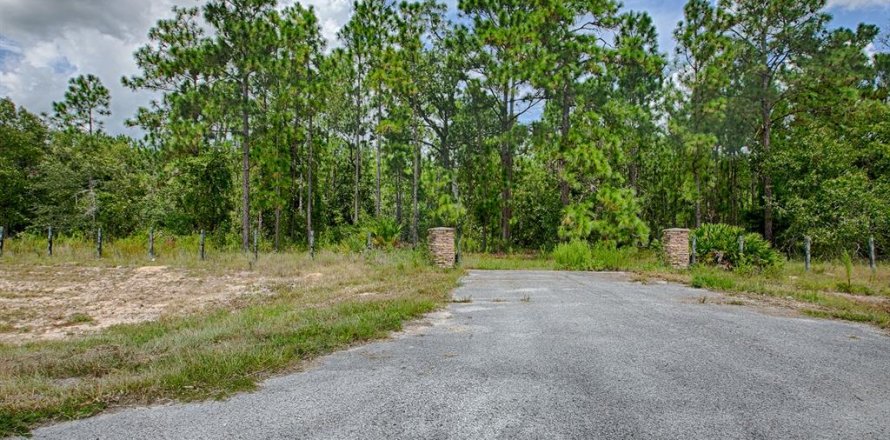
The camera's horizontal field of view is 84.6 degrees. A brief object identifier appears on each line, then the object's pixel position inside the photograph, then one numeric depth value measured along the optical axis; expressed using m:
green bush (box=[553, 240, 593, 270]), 15.89
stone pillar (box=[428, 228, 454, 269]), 14.32
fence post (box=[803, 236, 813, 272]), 14.13
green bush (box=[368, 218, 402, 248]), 18.78
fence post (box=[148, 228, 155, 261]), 17.02
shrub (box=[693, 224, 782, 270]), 13.55
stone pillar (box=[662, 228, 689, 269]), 14.75
